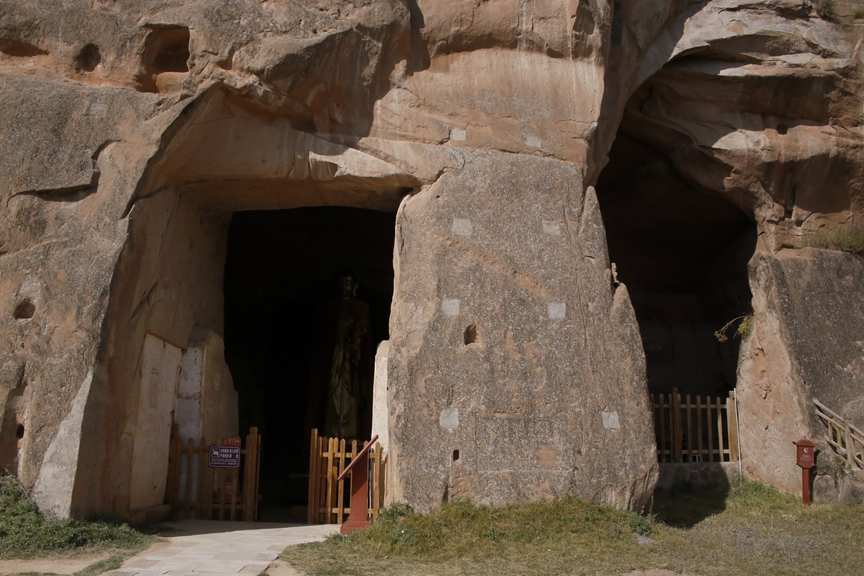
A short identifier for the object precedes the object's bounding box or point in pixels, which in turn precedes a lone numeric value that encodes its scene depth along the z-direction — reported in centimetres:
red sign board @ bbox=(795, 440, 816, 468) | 995
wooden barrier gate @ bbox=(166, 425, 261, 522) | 943
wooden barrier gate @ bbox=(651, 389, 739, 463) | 1103
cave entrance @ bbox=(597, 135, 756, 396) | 1389
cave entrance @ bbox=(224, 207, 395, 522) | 1445
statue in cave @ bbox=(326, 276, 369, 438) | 1406
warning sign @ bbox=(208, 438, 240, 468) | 931
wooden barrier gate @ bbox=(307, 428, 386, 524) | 922
